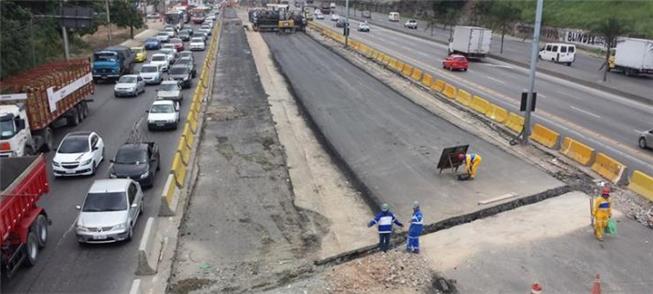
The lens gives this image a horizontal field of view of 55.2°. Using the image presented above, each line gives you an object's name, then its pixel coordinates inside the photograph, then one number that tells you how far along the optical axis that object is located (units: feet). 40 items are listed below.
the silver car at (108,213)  55.93
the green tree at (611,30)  171.22
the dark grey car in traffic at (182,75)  146.51
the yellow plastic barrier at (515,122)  101.30
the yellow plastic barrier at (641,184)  67.62
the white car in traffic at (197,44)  234.79
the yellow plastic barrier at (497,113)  107.14
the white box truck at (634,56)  166.71
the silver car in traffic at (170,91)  123.34
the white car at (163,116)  102.01
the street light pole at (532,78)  86.22
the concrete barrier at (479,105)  114.73
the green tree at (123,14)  266.57
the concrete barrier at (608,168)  73.36
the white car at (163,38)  252.97
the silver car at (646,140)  87.86
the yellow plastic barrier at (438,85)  136.98
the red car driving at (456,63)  173.68
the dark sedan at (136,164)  71.67
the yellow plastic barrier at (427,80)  144.05
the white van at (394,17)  422.82
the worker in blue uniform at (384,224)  53.36
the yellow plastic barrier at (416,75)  152.91
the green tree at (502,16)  246.02
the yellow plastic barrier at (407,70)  160.86
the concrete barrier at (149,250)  51.11
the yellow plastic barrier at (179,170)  73.62
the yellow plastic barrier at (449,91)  130.33
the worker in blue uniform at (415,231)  52.60
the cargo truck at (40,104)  78.02
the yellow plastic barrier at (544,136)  90.26
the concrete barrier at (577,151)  80.53
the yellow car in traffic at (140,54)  201.67
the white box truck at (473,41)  198.39
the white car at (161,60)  169.78
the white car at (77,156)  75.77
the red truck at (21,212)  47.32
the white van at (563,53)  194.39
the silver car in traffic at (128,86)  133.49
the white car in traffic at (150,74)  152.87
